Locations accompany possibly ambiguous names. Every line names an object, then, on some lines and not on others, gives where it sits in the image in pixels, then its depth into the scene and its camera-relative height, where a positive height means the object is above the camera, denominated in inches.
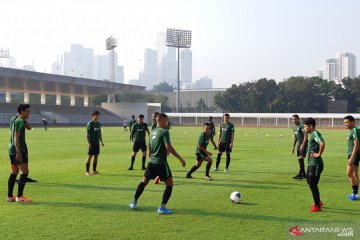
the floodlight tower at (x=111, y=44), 4133.9 +650.5
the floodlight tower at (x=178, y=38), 4303.6 +746.6
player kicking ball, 352.5 -40.6
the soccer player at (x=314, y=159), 364.2 -40.0
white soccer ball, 394.9 -78.5
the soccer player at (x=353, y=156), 400.8 -41.1
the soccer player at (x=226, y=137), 626.2 -36.4
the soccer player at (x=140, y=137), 641.6 -37.8
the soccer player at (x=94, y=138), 583.2 -36.5
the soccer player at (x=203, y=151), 546.3 -49.8
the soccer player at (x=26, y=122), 402.0 -10.1
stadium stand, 3042.1 -20.0
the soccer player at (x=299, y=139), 560.7 -36.8
